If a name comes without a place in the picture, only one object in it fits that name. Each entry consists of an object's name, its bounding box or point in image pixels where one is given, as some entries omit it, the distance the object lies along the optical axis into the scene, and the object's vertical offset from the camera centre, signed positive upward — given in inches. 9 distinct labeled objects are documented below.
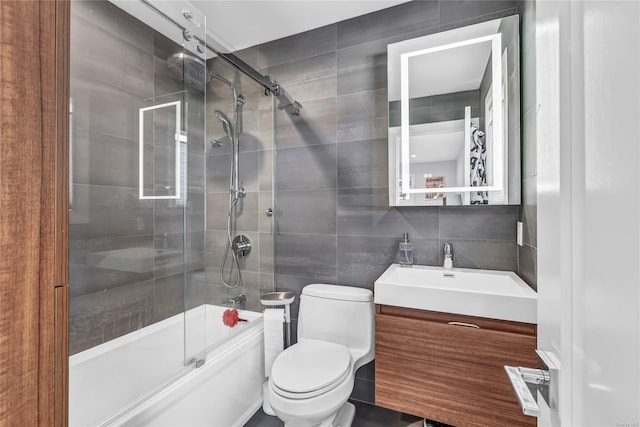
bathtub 46.3 -29.6
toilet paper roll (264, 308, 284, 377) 67.4 -29.5
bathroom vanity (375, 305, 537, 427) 44.8 -25.6
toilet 47.3 -28.5
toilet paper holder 72.0 -22.1
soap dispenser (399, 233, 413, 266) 65.0 -8.9
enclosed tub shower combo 49.7 -3.4
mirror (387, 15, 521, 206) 57.2 +21.0
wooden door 11.8 +0.1
